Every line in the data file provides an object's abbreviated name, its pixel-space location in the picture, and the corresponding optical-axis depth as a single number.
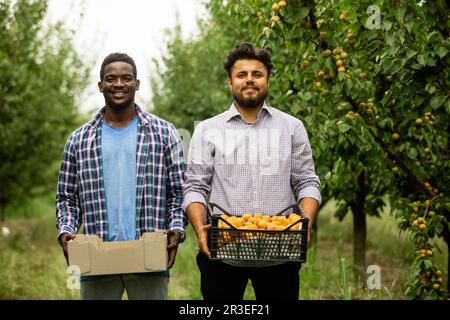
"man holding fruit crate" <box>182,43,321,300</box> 3.57
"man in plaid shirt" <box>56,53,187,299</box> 3.70
